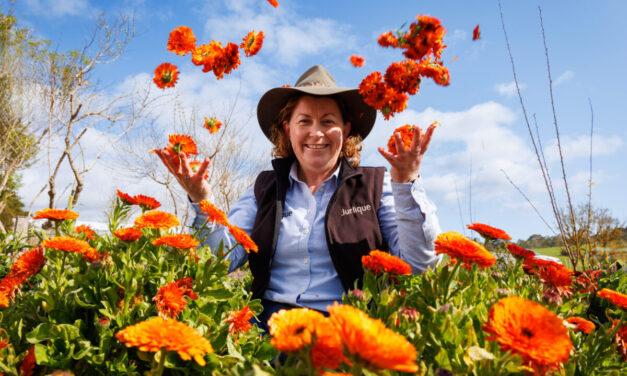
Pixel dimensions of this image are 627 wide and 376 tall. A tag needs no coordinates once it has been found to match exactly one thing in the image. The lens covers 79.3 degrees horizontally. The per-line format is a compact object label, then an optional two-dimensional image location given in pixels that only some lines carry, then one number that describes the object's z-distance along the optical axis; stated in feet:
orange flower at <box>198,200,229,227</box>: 4.30
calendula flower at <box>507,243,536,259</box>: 4.73
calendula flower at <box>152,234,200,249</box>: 3.72
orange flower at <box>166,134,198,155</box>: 5.63
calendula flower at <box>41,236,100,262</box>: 3.59
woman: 5.52
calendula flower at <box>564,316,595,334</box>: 3.42
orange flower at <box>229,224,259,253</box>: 4.11
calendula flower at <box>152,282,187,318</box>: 3.51
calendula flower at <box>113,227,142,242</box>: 3.86
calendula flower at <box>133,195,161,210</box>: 4.96
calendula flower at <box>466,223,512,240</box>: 4.43
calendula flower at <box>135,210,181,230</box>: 3.86
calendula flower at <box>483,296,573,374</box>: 2.14
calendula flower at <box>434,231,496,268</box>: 3.19
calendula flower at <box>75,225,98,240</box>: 5.08
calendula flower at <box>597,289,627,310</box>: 3.43
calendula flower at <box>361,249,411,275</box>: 3.49
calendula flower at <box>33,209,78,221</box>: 4.52
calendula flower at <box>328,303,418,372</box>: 1.61
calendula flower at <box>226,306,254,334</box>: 3.83
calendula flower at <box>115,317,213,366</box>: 2.24
